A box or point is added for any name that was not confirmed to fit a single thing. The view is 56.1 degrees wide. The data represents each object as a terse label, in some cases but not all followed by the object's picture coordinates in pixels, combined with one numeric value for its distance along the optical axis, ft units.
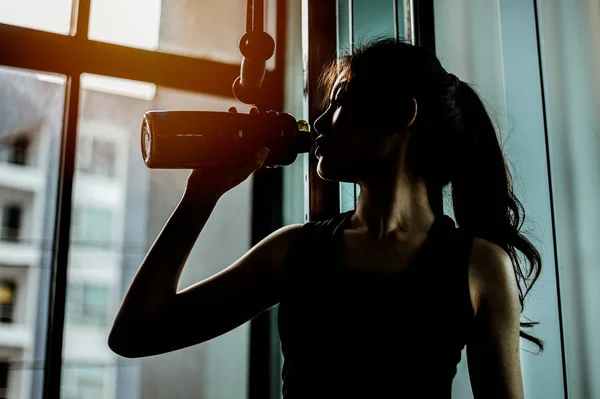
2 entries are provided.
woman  2.10
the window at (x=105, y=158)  4.11
